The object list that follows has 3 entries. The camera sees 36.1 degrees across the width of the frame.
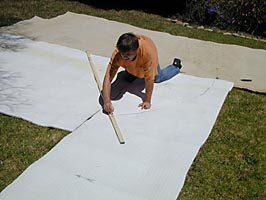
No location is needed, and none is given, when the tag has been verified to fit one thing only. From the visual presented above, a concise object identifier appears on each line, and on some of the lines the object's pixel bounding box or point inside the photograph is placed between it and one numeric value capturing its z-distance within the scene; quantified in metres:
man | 3.08
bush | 5.48
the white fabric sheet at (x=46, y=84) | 3.15
